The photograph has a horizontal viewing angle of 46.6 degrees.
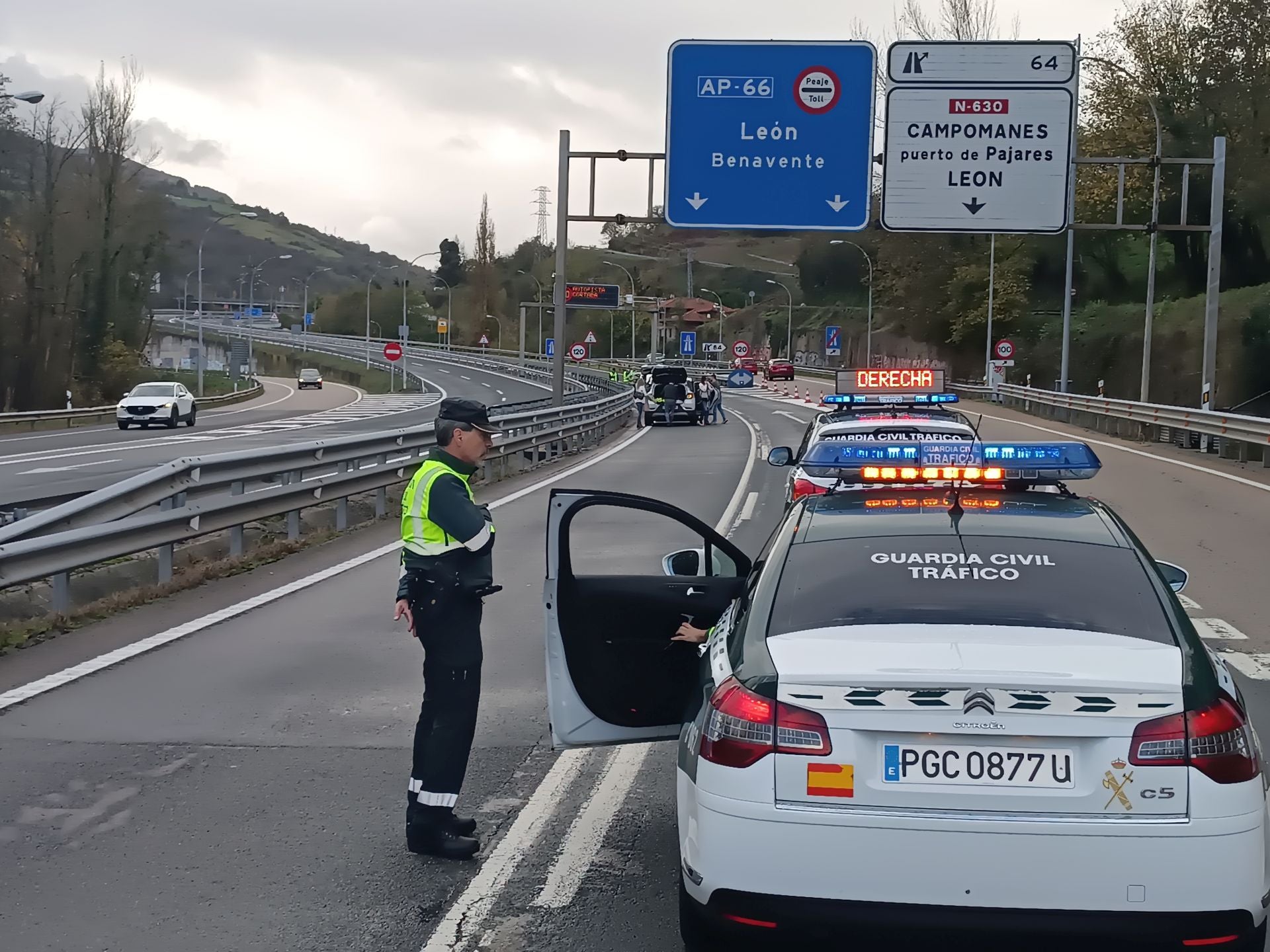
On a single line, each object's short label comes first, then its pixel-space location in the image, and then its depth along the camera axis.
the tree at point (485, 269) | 160.75
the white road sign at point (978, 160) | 21.16
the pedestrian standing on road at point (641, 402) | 46.62
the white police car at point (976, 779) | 3.73
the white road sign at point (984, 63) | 20.98
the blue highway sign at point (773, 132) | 21.73
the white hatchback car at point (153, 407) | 43.38
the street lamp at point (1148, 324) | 39.16
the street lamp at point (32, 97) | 33.51
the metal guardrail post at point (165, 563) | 11.55
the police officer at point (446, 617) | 5.41
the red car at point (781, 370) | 88.38
